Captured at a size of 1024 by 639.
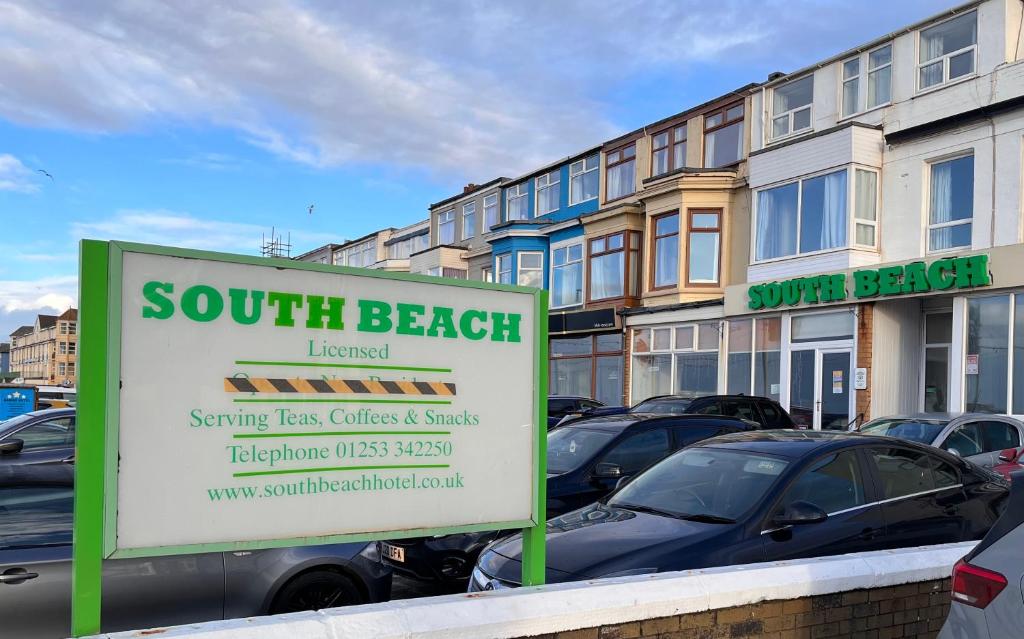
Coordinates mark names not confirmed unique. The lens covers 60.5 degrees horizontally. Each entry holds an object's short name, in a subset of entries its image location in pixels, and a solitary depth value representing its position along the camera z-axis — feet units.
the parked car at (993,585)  11.21
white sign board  10.09
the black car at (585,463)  23.89
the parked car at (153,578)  15.69
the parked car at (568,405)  62.44
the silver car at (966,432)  37.76
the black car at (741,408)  48.78
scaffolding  240.73
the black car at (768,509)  17.31
